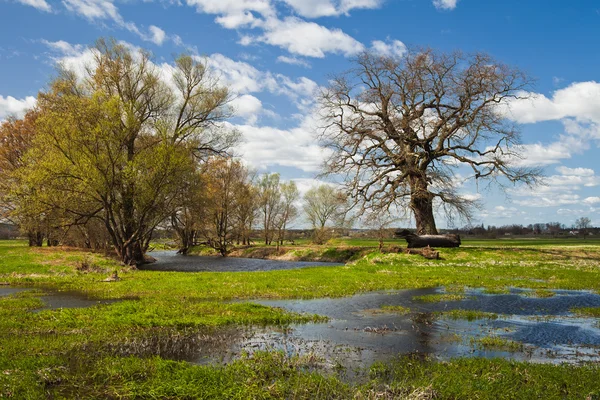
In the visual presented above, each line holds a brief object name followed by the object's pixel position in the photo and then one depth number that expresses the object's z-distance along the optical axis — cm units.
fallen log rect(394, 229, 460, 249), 4200
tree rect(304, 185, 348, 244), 10300
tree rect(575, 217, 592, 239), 15650
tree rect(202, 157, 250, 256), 6709
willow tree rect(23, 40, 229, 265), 3516
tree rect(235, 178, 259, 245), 7278
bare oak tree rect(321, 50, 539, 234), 4103
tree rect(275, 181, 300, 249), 9012
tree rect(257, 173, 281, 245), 8864
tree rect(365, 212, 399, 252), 4162
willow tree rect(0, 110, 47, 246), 4598
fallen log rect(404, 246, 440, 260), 3828
